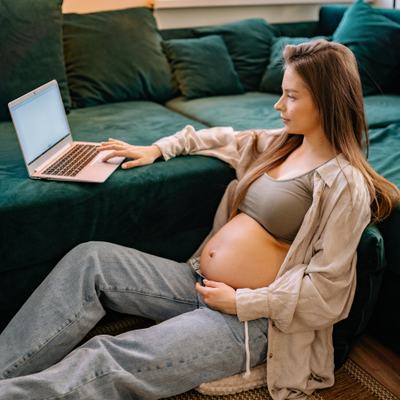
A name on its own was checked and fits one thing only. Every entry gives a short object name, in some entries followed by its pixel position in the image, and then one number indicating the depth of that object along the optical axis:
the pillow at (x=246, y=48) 2.66
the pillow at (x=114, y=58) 2.25
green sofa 1.38
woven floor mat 1.32
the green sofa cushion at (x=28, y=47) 1.98
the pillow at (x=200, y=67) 2.46
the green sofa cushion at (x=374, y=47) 2.44
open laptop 1.44
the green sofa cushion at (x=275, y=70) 2.59
